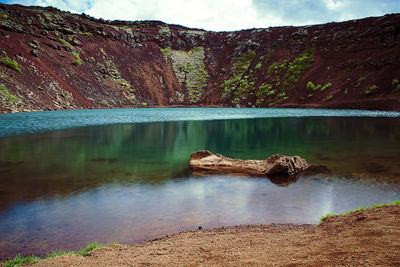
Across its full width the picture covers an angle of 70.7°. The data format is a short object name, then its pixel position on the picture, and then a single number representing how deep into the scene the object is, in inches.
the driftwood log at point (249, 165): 596.7
